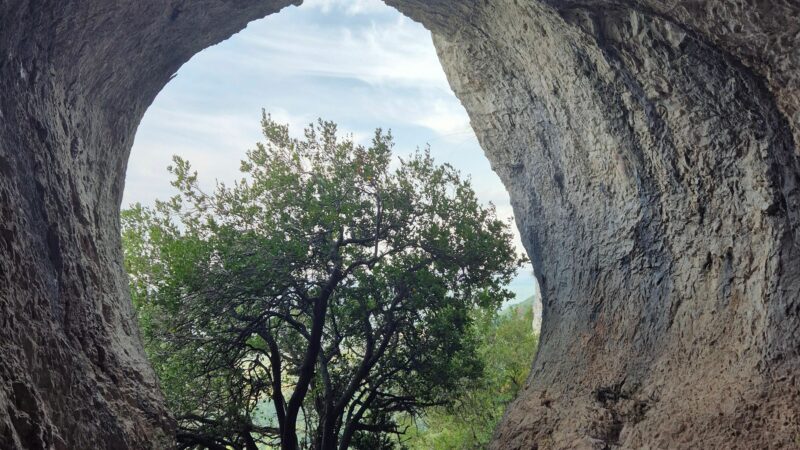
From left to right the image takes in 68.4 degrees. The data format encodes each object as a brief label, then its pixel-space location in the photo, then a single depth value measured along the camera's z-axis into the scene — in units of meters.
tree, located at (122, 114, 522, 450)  13.93
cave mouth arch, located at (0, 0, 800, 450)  6.72
